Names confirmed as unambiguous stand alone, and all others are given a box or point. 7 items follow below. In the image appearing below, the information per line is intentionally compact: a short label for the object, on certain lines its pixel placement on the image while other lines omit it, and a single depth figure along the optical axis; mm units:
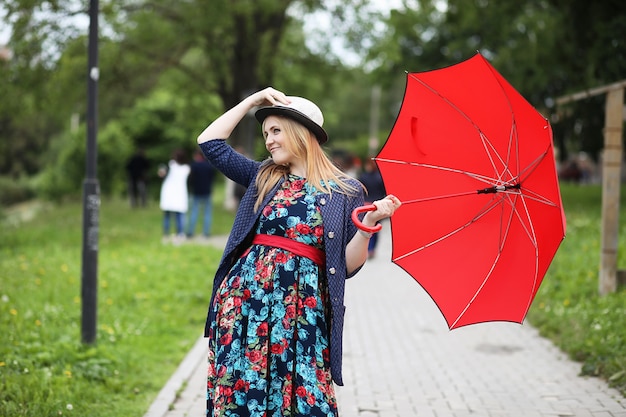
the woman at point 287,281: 3684
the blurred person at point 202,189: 17188
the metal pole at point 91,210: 6801
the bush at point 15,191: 40409
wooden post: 8648
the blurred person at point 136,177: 27156
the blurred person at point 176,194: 15945
